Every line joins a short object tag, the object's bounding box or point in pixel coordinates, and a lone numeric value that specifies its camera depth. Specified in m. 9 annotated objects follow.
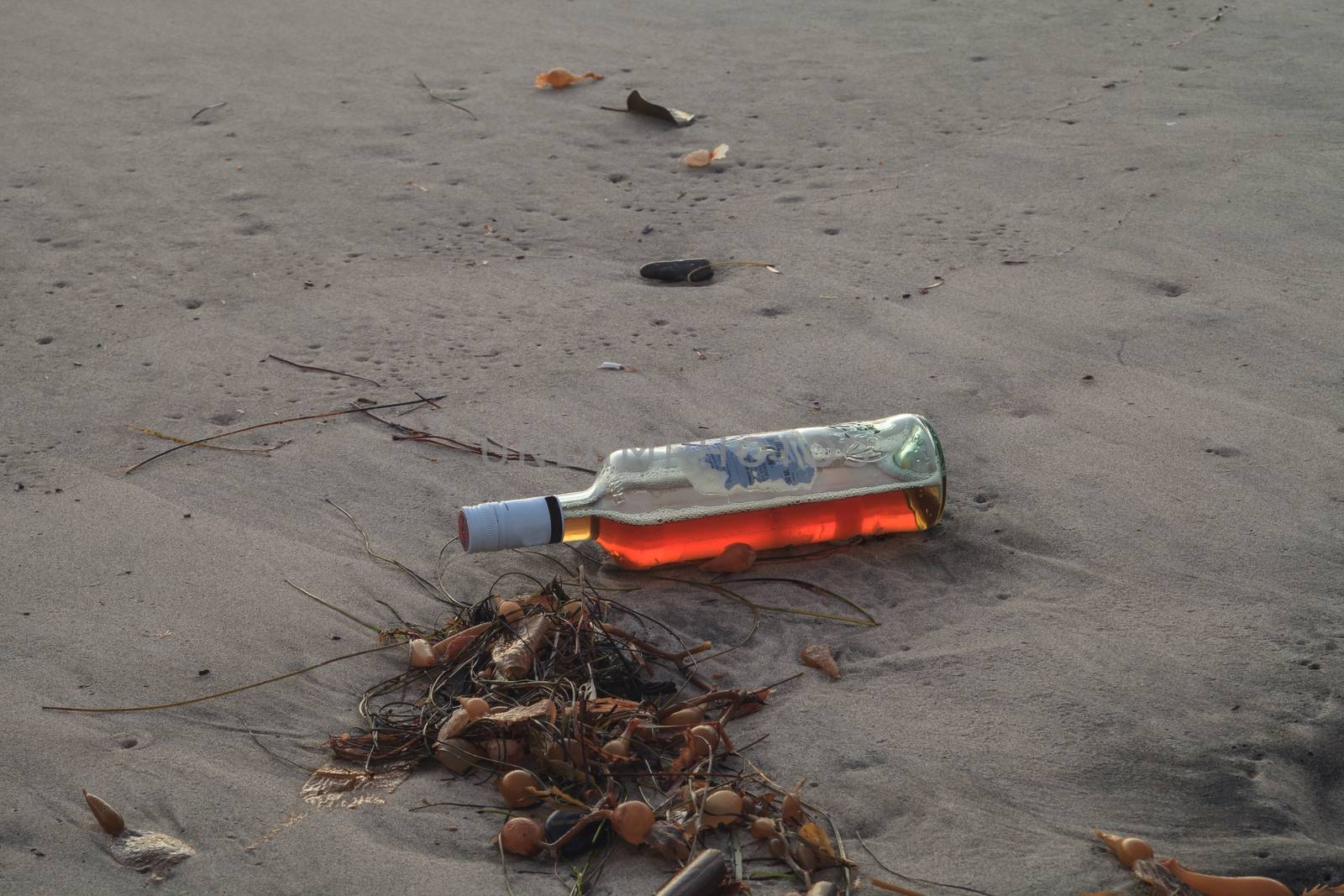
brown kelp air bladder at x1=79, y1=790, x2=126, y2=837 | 1.62
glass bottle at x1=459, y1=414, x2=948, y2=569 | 1.81
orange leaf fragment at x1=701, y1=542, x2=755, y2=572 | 1.83
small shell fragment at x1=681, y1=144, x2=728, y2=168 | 2.49
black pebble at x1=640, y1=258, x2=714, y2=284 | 2.25
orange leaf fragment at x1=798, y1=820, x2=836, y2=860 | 1.62
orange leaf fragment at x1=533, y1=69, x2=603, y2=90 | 2.81
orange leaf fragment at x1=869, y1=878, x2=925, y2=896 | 1.60
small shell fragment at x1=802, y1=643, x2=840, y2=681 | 1.74
